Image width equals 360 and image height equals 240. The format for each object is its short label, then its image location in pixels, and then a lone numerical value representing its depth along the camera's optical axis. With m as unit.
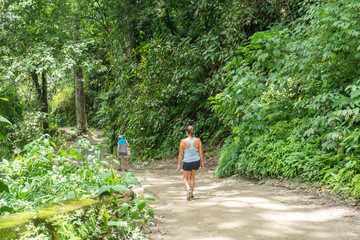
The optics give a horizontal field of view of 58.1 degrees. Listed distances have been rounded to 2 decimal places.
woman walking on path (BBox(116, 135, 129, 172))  13.91
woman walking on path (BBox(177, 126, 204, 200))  7.64
